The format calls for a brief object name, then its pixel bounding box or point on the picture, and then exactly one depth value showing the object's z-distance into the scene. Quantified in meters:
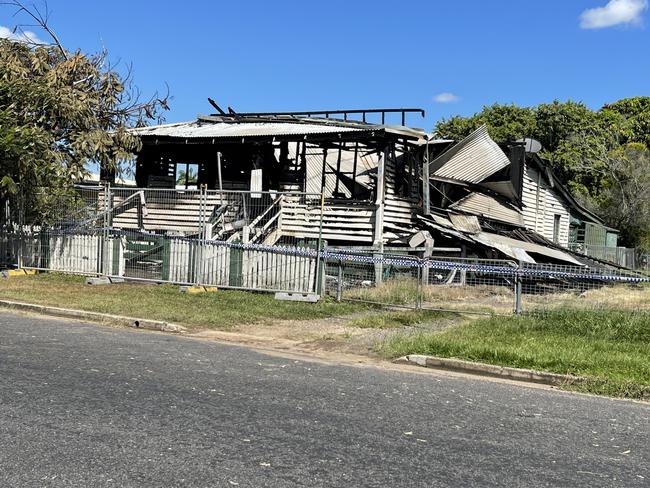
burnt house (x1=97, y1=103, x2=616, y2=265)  19.98
